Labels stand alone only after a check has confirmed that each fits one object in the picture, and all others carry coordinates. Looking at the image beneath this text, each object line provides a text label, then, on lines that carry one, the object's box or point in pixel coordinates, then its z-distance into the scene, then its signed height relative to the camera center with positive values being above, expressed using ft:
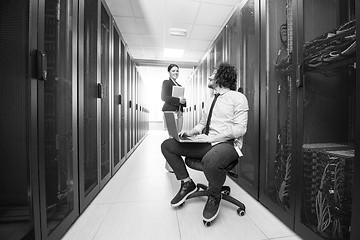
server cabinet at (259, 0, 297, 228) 4.21 +0.14
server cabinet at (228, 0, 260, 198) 5.37 +1.45
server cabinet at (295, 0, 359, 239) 3.12 -0.05
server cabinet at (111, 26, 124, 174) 7.52 +0.64
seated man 4.01 -0.57
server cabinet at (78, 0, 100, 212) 4.40 +0.39
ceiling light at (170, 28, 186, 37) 12.97 +6.18
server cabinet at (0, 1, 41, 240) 2.66 -0.07
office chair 4.18 -1.97
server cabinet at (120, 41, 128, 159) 8.78 +0.76
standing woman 7.19 +0.74
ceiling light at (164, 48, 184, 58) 17.02 +6.24
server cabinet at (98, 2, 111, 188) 5.79 +0.67
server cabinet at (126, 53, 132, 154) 10.16 +0.92
